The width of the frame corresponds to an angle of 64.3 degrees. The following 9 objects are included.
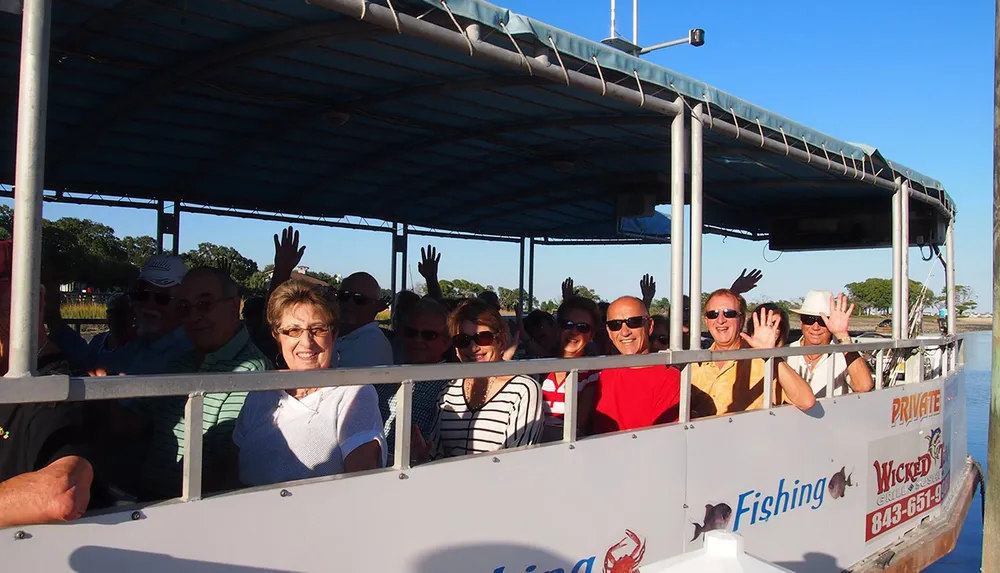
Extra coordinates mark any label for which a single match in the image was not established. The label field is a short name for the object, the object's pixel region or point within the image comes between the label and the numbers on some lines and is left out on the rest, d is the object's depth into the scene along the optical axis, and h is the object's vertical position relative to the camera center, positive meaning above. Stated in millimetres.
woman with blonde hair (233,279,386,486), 2449 -386
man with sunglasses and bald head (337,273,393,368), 4008 -80
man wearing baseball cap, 3523 -48
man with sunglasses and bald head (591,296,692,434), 3688 -344
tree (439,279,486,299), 30345 +1140
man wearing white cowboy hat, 4906 -228
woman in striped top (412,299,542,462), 3078 -408
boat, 2133 +927
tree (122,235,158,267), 39019 +3421
